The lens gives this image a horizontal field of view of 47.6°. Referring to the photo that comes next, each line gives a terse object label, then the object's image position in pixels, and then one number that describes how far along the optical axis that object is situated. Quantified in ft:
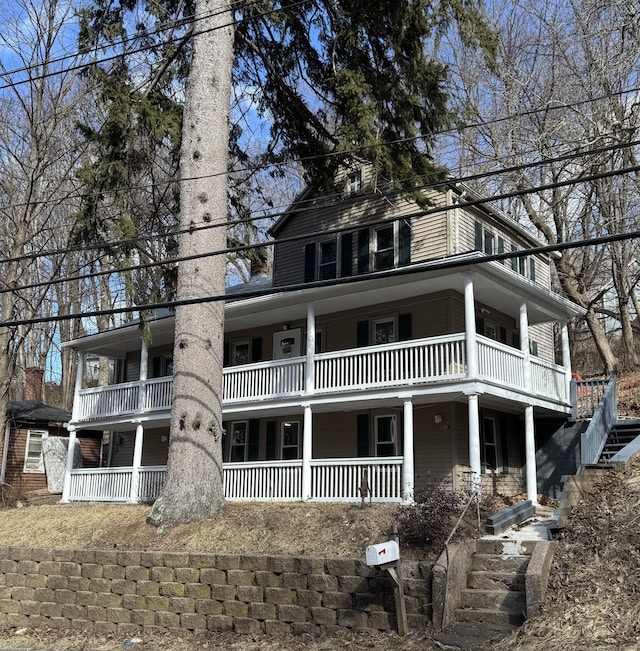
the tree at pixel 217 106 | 46.34
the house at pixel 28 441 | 85.20
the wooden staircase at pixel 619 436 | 53.11
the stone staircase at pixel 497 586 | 29.99
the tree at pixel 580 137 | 68.85
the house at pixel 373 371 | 50.60
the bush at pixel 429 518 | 33.76
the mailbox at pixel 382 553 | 28.91
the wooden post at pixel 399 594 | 29.50
